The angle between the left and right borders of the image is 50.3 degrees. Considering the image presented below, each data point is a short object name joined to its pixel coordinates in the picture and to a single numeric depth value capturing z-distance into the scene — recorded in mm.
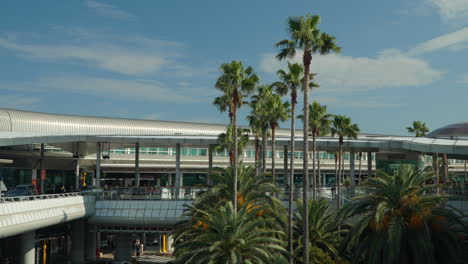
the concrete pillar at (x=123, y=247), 49219
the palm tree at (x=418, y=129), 86812
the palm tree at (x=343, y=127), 48781
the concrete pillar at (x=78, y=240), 46188
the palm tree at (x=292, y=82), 33522
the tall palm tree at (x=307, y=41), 28188
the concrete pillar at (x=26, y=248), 36625
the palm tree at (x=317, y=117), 44375
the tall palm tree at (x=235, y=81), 32156
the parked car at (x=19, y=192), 41991
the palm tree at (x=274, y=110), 40094
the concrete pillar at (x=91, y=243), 48134
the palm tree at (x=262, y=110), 40962
